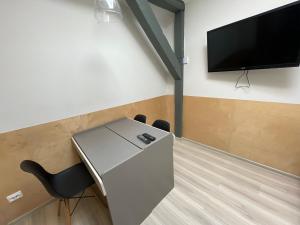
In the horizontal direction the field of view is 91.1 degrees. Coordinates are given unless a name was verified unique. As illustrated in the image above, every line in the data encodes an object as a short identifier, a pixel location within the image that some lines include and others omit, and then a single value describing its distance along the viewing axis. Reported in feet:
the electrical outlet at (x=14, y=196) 5.18
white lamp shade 5.14
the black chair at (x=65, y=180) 4.04
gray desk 3.96
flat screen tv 5.37
